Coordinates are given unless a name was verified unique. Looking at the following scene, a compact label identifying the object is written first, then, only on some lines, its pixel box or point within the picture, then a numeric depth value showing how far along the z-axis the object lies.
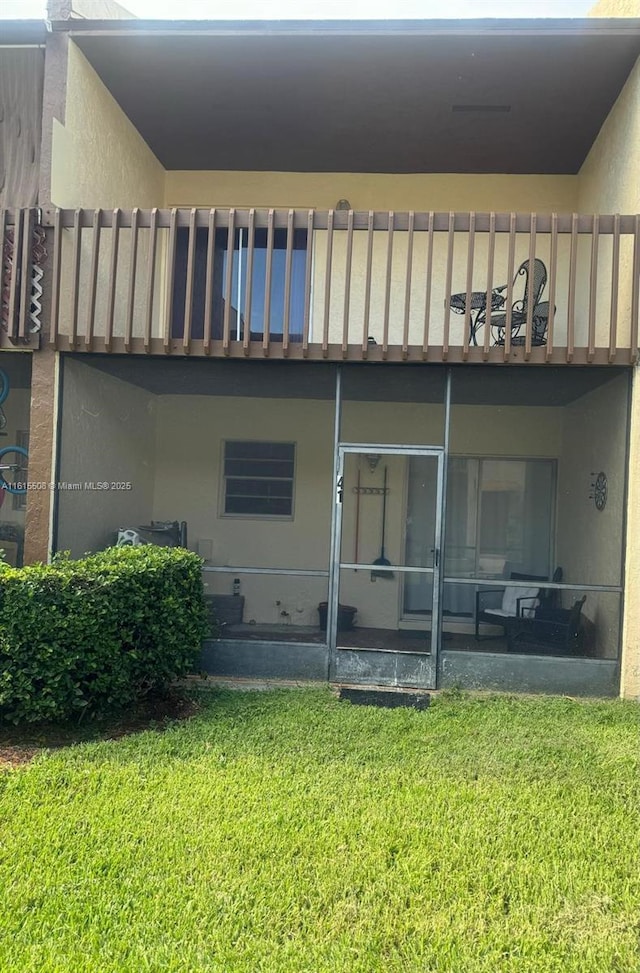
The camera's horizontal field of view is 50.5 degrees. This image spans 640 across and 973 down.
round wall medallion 6.48
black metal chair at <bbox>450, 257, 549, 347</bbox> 6.46
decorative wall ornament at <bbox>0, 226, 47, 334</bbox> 5.96
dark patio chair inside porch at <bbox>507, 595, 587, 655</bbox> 6.31
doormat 5.68
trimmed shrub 4.48
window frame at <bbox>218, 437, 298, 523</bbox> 8.28
